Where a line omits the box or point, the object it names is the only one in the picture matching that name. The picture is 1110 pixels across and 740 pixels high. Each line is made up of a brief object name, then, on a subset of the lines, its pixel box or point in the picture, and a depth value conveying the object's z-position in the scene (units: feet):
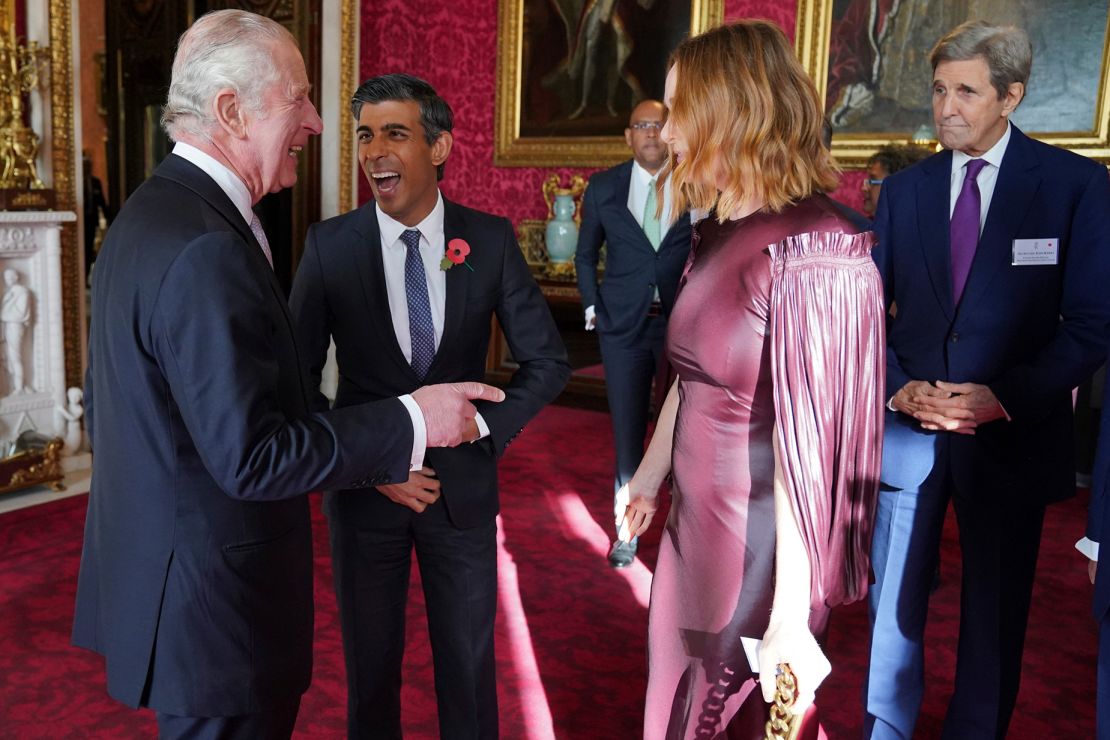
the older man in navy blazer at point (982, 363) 7.93
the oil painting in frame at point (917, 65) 20.07
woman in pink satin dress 5.41
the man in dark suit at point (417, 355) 7.55
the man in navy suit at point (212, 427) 4.95
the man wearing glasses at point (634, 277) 14.93
